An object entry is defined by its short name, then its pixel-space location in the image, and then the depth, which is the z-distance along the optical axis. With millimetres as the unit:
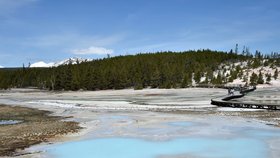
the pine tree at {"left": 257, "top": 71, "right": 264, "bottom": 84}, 128375
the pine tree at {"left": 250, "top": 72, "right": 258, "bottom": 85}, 126731
